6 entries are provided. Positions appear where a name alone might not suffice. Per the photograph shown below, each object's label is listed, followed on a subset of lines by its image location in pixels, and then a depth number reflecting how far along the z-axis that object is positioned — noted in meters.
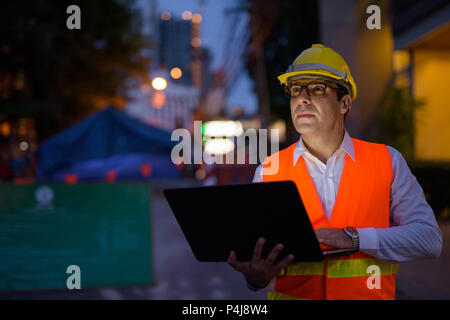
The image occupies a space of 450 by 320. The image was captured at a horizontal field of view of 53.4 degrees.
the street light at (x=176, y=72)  13.74
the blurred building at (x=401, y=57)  10.49
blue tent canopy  9.00
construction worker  1.92
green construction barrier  5.12
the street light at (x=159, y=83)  12.31
